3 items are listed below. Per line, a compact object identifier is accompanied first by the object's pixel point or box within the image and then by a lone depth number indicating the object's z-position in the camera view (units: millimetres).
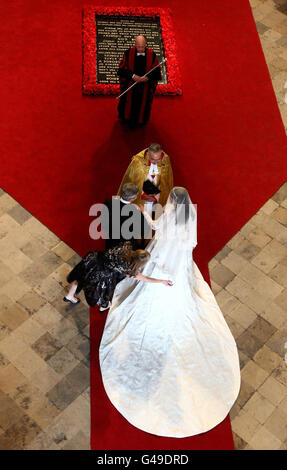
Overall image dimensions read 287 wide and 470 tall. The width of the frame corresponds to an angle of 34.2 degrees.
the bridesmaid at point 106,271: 4492
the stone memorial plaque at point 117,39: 7406
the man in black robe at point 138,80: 6262
